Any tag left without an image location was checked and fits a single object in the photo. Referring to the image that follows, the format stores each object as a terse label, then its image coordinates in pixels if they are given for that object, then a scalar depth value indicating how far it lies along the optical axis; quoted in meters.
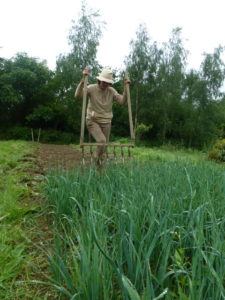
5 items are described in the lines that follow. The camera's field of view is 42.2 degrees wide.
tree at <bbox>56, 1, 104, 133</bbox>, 19.22
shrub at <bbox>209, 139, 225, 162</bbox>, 9.42
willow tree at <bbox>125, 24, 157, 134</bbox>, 20.53
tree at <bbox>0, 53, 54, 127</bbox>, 21.80
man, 4.00
